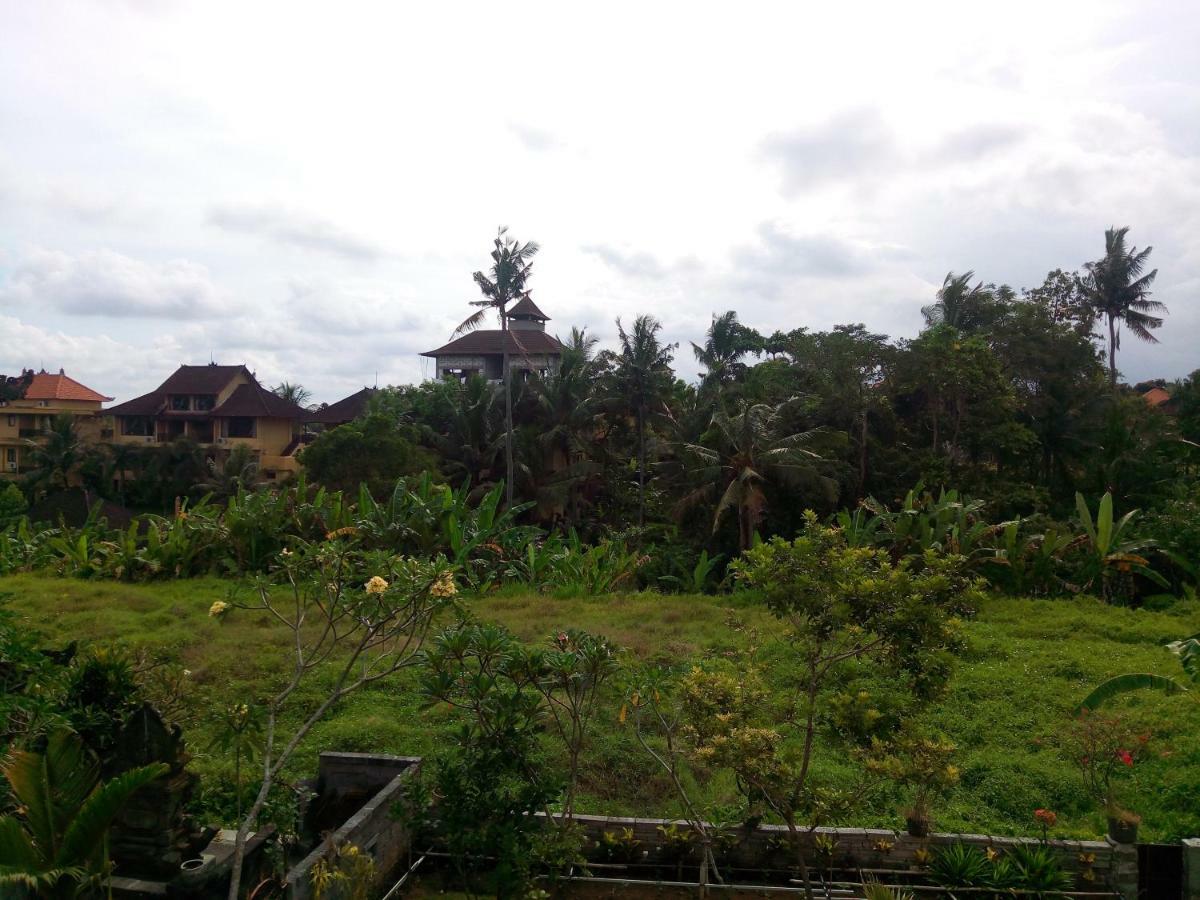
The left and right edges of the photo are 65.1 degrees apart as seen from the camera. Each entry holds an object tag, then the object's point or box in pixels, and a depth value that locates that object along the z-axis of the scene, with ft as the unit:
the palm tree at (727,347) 107.45
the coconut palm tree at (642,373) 76.02
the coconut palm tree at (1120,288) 107.14
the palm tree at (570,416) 82.07
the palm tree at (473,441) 83.10
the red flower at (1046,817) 19.16
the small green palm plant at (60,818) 12.88
